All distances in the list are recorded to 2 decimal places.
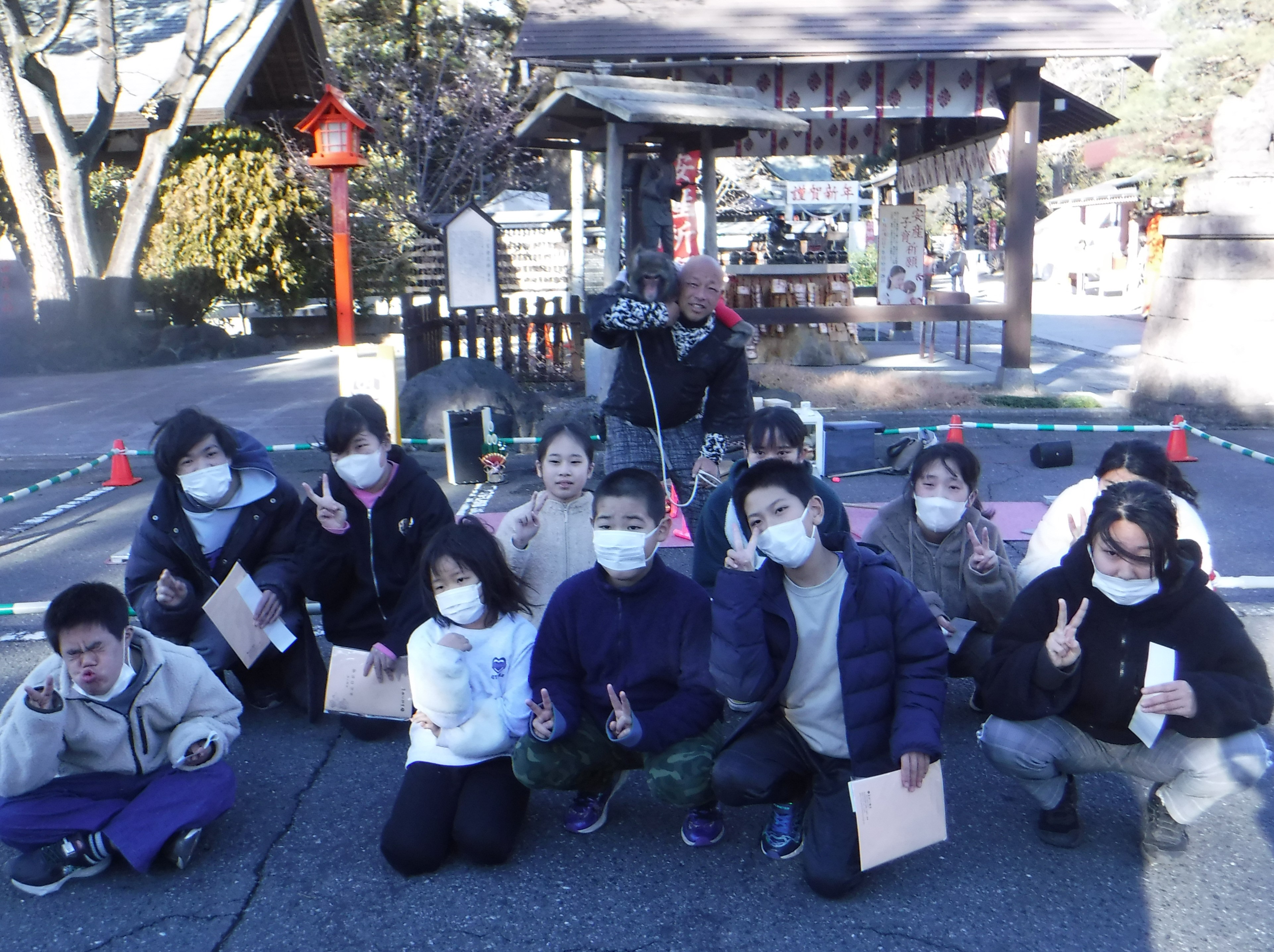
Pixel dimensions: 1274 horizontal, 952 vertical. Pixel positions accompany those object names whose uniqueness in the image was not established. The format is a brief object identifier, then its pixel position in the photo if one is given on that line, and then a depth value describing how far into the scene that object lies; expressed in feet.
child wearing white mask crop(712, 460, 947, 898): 9.77
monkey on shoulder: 14.74
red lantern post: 29.50
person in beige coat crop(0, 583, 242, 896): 9.69
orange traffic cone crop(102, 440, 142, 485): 26.61
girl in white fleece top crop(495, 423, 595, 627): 12.58
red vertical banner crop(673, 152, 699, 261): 45.83
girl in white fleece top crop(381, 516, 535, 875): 10.22
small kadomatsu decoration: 26.50
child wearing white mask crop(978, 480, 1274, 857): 9.54
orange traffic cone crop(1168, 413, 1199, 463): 27.30
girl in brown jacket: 12.37
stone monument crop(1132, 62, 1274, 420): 30.83
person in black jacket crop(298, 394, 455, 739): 12.94
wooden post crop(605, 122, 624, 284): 28.12
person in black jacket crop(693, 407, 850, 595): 12.09
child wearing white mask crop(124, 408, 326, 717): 12.79
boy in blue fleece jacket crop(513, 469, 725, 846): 10.41
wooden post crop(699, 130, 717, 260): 31.24
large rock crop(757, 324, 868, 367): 47.29
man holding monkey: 14.99
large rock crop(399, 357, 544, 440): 30.01
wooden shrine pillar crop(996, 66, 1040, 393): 34.55
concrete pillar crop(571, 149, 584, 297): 49.24
